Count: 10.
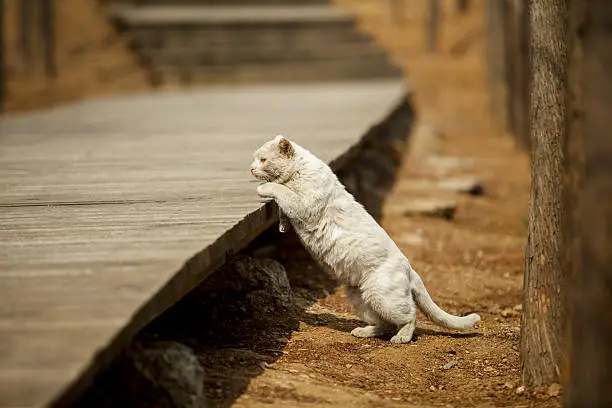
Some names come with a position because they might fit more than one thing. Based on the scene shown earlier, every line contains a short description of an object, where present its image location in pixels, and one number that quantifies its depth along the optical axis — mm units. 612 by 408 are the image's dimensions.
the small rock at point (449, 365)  9370
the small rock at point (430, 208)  17578
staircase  35812
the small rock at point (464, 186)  20594
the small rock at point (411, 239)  15281
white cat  9680
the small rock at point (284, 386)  8262
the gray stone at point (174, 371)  7340
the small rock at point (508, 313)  11840
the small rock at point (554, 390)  8398
